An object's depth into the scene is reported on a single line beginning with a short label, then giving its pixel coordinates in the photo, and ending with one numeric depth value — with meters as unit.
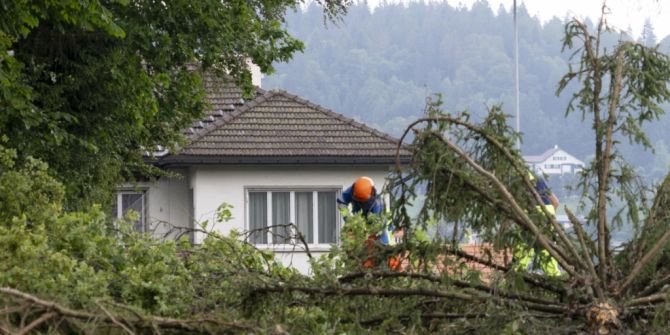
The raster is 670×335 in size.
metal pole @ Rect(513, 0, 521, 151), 35.07
